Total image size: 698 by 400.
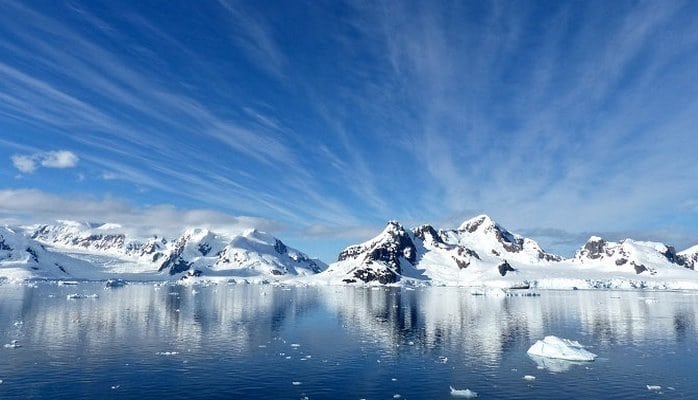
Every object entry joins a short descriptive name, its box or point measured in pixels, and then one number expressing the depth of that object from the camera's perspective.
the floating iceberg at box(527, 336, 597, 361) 76.69
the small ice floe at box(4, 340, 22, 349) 80.23
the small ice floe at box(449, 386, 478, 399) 55.97
